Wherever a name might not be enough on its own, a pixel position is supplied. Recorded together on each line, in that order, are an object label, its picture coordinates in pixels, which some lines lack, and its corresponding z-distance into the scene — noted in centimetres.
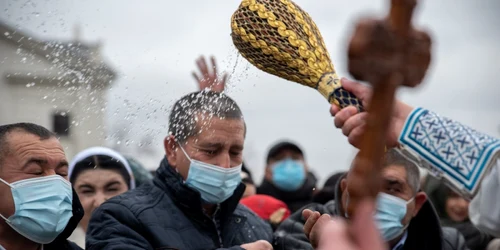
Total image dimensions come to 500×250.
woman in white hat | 529
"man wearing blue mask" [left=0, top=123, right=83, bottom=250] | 373
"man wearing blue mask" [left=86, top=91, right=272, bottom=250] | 388
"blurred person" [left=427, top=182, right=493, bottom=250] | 604
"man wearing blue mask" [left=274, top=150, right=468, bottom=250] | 434
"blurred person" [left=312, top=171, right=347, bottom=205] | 575
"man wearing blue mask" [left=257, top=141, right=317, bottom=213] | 732
